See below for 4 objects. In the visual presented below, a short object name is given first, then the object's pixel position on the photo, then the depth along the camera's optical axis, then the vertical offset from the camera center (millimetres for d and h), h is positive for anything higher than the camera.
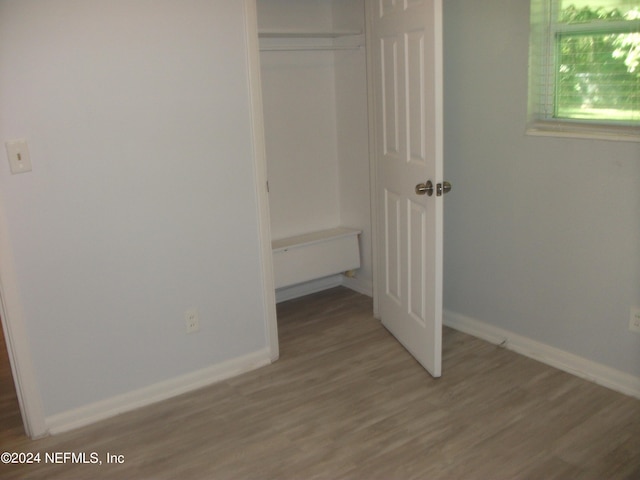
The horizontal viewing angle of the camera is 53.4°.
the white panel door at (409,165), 2797 -396
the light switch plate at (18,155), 2520 -210
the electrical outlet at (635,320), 2750 -1058
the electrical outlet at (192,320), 3070 -1072
